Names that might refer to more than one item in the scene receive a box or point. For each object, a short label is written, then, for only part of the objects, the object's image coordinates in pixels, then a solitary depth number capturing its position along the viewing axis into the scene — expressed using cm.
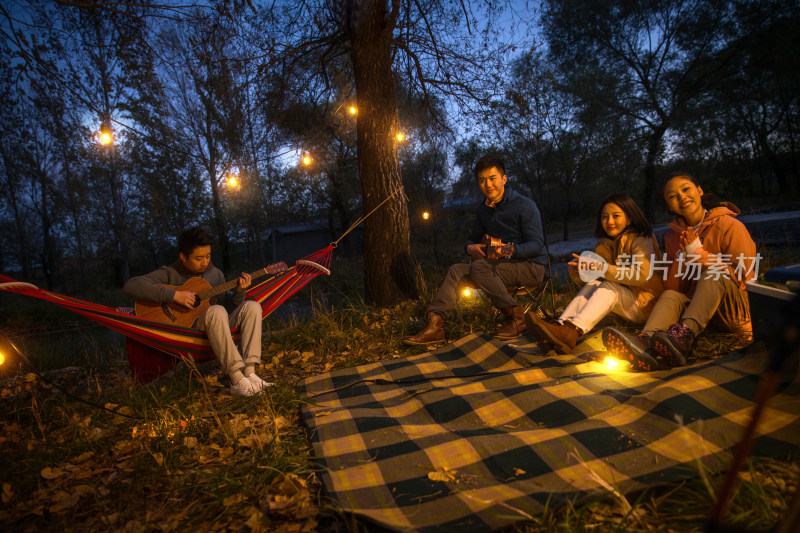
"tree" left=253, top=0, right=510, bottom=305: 358
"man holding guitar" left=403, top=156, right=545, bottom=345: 268
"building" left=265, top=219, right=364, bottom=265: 1849
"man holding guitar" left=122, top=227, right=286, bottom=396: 218
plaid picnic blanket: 121
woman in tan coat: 223
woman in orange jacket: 190
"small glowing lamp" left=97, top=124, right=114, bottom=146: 398
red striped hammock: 204
